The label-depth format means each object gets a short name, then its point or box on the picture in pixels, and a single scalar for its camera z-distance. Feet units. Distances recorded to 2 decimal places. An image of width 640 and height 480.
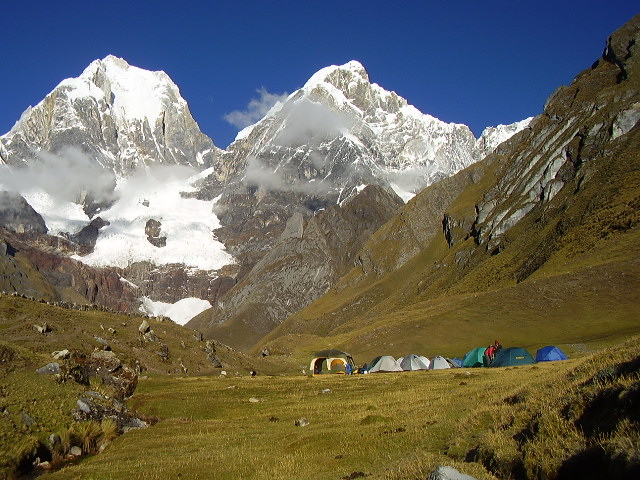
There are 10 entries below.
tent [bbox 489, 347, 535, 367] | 208.13
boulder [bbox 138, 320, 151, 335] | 234.17
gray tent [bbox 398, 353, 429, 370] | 240.59
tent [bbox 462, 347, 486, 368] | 239.30
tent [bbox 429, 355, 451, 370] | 237.04
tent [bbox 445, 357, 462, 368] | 243.75
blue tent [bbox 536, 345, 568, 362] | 205.98
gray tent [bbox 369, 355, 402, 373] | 243.19
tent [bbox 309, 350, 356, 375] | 271.69
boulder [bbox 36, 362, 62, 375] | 116.78
